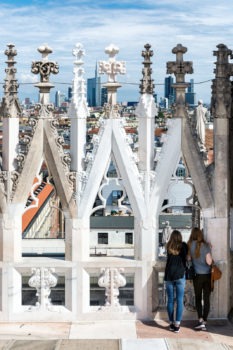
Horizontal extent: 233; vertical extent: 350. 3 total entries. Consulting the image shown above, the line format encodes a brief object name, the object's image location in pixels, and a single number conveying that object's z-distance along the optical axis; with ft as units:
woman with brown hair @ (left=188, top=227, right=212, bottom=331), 34.64
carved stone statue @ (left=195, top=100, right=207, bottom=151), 36.06
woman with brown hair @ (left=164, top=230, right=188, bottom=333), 34.01
